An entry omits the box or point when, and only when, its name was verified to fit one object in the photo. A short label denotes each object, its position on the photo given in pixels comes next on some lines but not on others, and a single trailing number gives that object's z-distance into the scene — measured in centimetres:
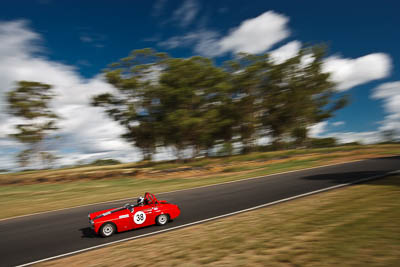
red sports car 709
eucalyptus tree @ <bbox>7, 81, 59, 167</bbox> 3322
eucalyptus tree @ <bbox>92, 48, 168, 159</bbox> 3481
